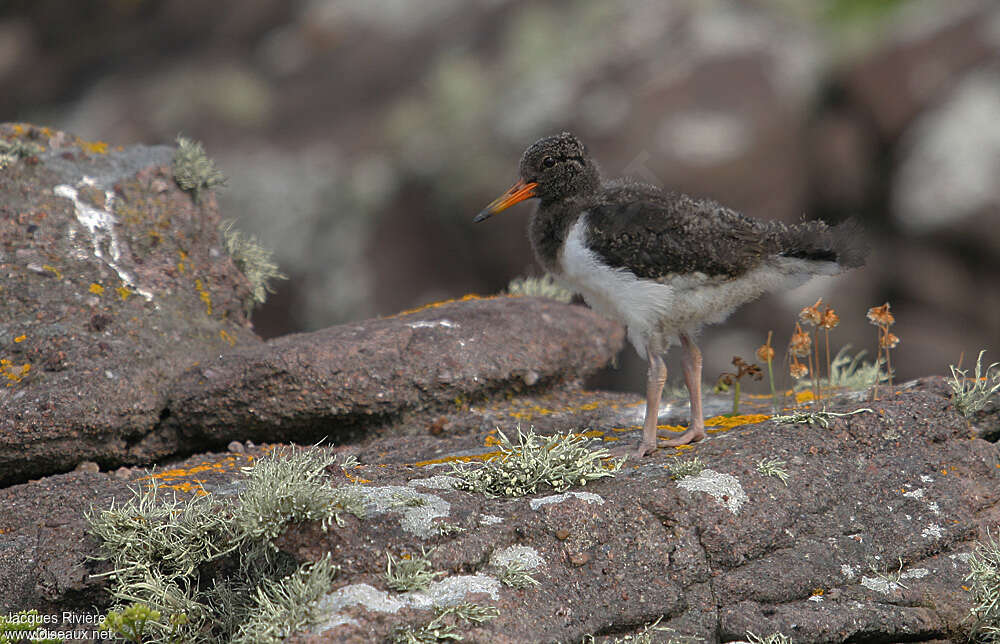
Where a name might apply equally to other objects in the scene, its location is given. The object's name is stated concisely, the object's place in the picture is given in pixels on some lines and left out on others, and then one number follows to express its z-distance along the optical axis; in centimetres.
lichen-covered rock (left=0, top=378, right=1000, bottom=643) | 1030
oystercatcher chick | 1324
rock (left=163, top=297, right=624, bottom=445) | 1455
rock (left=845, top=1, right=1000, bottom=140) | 3434
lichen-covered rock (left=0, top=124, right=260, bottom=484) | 1348
